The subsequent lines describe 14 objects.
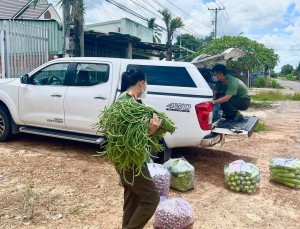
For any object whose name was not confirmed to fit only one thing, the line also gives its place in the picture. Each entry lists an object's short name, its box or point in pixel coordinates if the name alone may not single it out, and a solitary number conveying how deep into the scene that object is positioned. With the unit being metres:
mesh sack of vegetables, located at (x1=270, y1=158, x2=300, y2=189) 3.64
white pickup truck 3.81
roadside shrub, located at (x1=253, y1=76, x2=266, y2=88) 29.85
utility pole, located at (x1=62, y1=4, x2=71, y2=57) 7.79
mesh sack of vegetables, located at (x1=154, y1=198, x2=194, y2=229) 2.52
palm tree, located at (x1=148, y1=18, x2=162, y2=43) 20.64
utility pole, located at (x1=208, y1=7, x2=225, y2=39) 33.55
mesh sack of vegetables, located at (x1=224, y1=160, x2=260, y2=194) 3.41
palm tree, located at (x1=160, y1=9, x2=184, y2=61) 16.76
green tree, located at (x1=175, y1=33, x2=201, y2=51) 38.53
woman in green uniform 2.06
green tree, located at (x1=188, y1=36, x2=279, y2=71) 13.27
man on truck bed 4.70
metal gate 6.87
